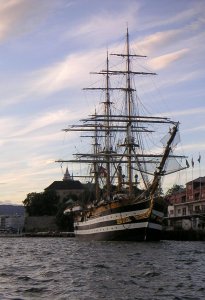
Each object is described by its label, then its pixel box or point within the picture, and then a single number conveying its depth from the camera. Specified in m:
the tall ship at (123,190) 67.62
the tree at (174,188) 187.50
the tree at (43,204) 184.62
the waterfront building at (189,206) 101.42
